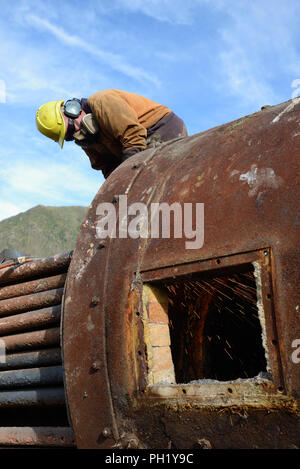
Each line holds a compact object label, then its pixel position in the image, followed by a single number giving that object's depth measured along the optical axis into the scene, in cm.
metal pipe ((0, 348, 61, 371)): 218
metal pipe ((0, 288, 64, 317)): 230
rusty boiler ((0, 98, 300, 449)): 140
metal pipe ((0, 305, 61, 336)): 225
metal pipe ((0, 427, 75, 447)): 198
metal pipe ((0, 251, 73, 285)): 237
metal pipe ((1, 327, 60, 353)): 221
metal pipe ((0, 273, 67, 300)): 238
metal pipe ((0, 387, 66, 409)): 209
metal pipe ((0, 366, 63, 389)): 212
